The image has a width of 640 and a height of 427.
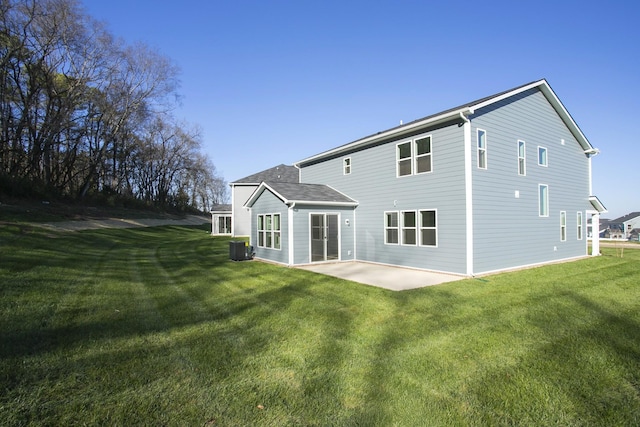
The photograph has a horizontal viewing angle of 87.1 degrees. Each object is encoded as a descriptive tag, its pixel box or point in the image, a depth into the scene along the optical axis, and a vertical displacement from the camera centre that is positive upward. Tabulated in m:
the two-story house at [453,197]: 10.38 +0.62
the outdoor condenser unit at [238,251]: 13.85 -1.45
